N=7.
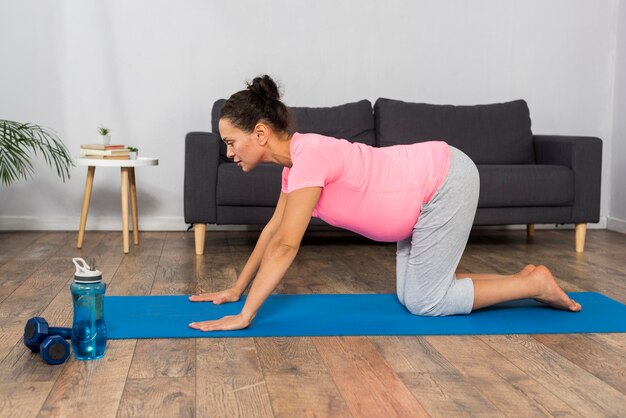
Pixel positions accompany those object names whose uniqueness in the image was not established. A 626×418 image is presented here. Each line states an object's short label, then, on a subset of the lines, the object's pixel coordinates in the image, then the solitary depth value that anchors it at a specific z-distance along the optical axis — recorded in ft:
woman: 7.12
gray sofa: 12.81
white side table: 12.76
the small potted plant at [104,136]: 13.08
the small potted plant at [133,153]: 13.12
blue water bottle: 6.39
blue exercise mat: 7.54
